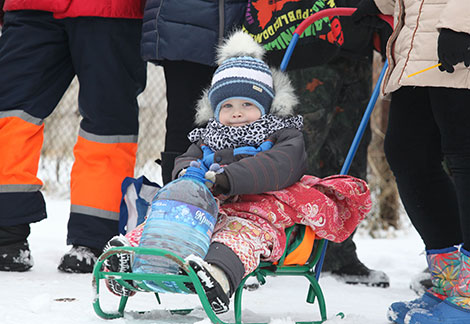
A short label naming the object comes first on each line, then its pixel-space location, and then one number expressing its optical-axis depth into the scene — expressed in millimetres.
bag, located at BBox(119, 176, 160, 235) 6807
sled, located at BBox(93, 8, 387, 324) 5890
